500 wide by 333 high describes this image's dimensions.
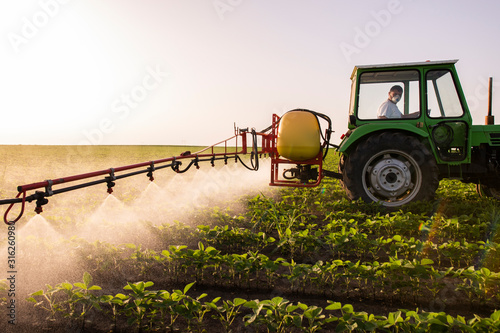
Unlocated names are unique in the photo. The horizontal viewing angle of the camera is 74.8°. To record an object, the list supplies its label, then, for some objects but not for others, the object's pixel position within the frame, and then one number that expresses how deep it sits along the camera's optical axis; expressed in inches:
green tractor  187.2
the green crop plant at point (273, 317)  71.3
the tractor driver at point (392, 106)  199.9
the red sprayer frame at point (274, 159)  204.1
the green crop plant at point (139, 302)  79.7
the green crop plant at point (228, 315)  74.6
